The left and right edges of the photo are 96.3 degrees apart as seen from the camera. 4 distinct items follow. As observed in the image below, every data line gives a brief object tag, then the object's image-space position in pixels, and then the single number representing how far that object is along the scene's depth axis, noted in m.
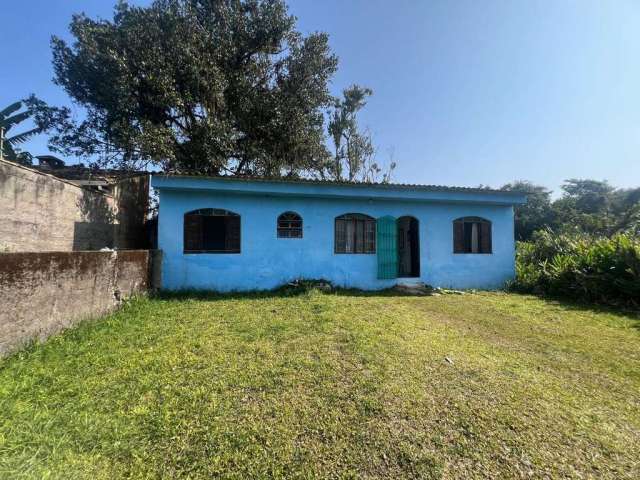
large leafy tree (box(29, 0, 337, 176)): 9.17
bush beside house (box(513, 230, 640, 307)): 7.21
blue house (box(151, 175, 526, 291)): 7.48
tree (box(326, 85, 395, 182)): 20.64
